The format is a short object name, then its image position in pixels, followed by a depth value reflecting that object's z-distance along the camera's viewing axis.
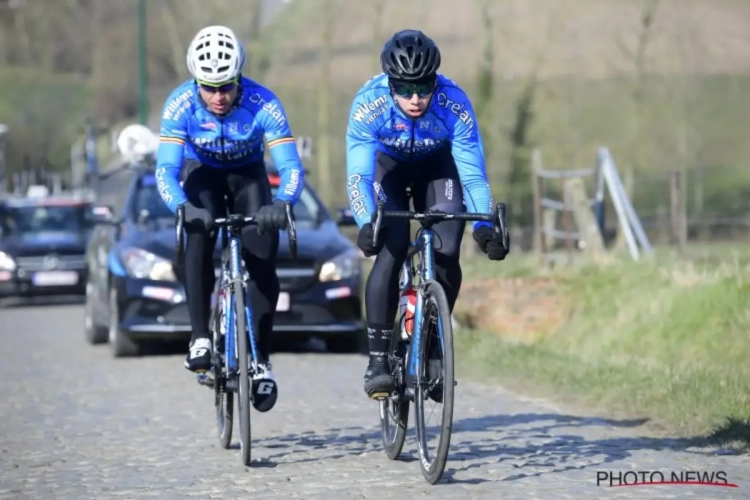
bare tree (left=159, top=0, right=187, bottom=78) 48.44
